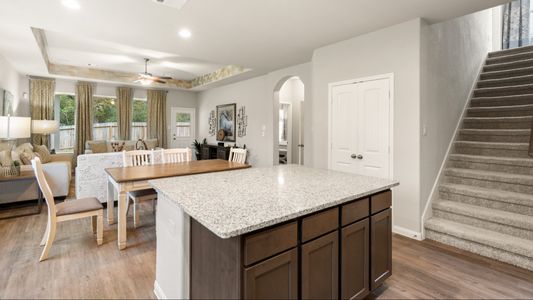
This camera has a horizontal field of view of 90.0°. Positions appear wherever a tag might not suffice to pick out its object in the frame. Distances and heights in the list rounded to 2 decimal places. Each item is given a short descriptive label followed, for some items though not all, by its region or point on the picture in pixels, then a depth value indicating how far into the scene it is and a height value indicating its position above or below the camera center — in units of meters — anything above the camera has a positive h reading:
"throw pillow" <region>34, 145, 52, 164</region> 5.27 -0.14
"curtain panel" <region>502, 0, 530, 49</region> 5.97 +2.87
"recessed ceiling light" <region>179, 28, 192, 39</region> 3.49 +1.55
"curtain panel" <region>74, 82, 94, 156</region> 7.32 +0.92
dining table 2.70 -0.29
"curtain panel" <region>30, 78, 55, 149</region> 6.64 +1.16
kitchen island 1.23 -0.49
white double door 3.35 +0.29
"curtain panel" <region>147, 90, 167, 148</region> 8.45 +1.02
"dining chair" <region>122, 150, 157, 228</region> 3.18 -0.22
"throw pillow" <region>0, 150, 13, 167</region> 3.88 -0.18
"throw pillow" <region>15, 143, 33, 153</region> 4.68 -0.02
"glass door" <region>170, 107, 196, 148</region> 8.99 +0.76
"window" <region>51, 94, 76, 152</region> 7.36 +0.70
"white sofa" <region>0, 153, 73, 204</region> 4.02 -0.61
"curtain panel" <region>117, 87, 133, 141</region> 7.94 +1.11
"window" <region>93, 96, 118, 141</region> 7.81 +0.86
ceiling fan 5.66 +1.50
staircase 2.70 -0.37
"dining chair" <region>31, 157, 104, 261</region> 2.50 -0.63
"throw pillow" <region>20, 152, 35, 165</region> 4.31 -0.18
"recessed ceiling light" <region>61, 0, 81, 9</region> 2.72 +1.49
